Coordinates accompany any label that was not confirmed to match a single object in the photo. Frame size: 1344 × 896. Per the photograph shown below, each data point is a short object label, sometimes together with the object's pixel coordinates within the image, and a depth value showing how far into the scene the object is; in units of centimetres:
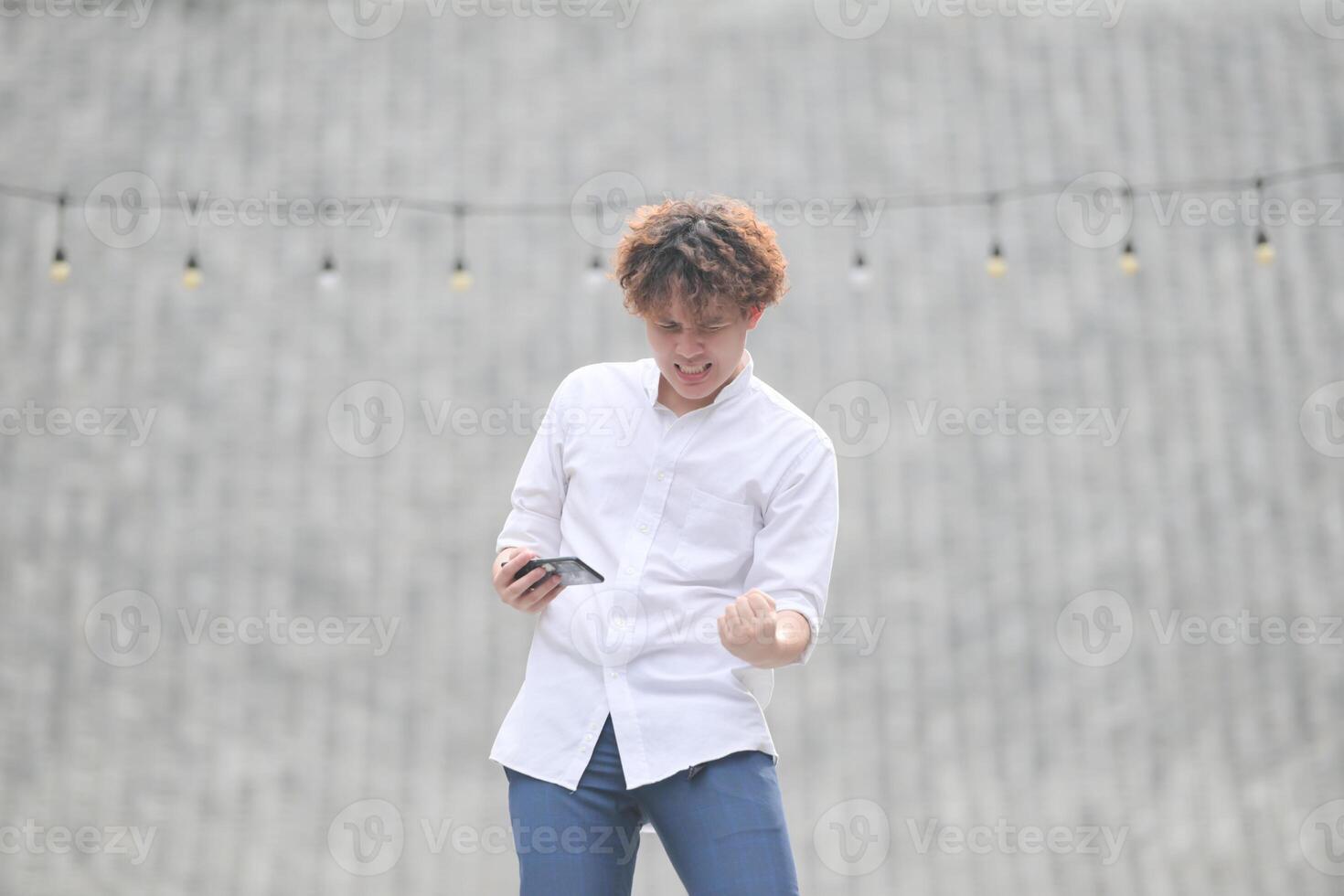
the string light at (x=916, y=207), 1893
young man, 1153
